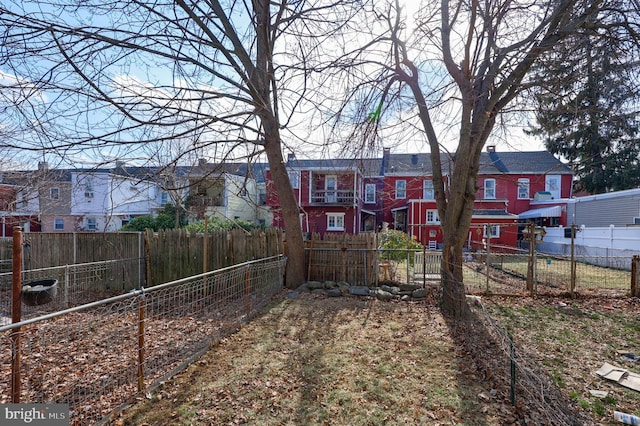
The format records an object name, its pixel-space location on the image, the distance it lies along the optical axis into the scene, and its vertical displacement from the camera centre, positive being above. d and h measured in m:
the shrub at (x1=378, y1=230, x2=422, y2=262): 11.69 -1.31
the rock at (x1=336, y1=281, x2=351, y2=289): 8.58 -2.01
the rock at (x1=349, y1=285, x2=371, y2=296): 8.20 -2.10
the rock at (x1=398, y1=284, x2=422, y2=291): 8.35 -2.03
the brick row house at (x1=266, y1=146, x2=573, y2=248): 23.06 +0.97
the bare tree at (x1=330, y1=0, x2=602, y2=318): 5.81 +2.74
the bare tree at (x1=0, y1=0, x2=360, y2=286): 4.96 +2.62
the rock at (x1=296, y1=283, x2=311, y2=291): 8.55 -2.10
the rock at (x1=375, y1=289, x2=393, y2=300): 7.96 -2.14
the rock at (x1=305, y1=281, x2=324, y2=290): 8.56 -2.02
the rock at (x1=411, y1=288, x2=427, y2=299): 7.94 -2.10
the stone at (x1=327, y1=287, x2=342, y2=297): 8.20 -2.14
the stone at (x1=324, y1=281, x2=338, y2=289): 8.55 -2.01
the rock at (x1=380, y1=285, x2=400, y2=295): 8.25 -2.08
